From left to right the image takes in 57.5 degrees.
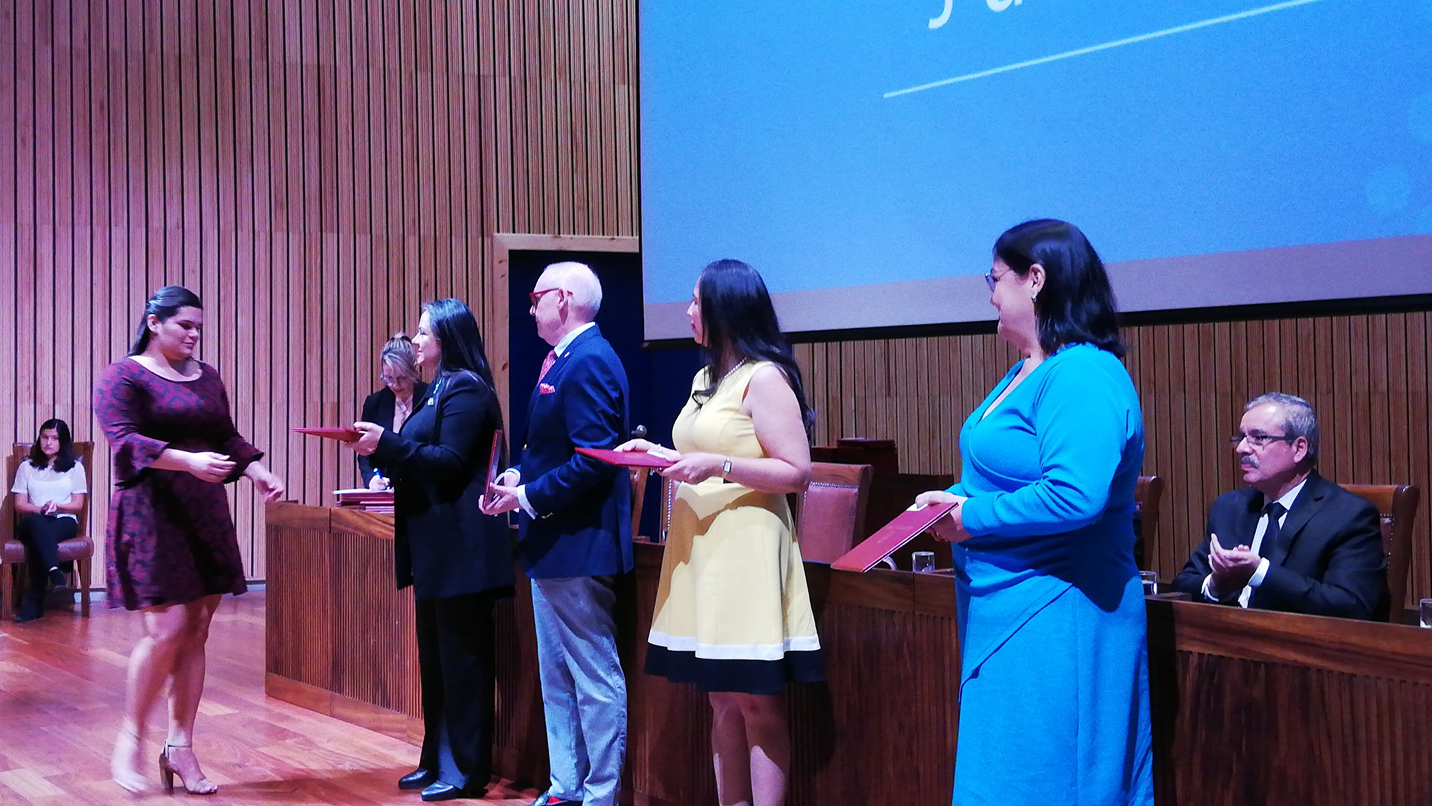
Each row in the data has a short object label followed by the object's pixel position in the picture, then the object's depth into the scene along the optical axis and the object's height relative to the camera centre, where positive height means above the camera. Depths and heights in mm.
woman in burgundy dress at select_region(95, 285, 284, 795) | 3312 -239
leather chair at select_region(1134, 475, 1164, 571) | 3781 -269
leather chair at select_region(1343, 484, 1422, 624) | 2920 -259
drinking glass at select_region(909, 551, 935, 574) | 2582 -296
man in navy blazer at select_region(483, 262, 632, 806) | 2943 -245
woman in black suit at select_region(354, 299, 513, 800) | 3312 -323
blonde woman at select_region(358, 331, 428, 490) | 5648 +149
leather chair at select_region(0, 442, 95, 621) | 6649 -691
